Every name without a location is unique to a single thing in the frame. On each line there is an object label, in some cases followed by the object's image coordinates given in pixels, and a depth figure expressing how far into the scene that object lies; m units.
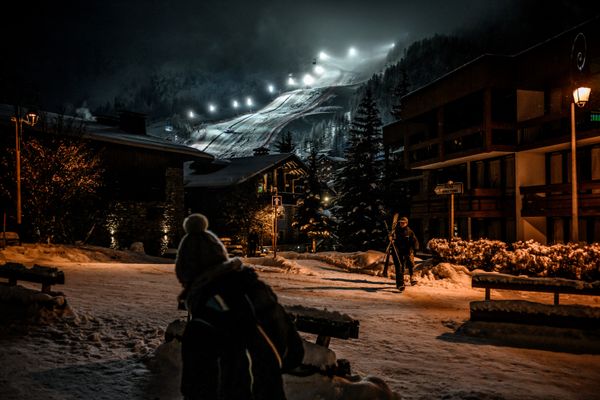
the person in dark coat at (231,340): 2.54
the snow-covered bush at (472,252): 17.69
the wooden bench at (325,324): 4.74
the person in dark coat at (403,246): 13.56
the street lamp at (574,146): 14.06
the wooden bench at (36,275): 8.12
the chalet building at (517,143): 19.80
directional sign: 16.84
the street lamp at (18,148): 19.78
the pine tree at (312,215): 43.97
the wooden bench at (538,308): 7.91
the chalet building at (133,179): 28.67
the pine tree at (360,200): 39.31
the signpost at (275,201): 21.86
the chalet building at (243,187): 39.97
